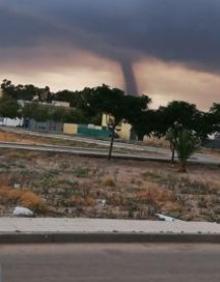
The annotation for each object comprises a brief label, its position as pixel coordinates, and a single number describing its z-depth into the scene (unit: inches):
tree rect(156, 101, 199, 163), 2009.1
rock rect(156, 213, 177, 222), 598.1
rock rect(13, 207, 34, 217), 545.6
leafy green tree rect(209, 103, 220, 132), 2094.0
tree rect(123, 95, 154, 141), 1963.6
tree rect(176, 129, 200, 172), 1700.3
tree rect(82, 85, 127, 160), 1939.0
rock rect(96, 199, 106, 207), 708.3
